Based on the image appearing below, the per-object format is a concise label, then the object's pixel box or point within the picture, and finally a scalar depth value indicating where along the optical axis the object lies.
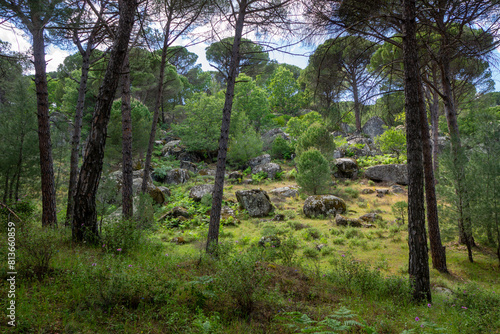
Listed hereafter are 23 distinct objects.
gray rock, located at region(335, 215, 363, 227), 11.00
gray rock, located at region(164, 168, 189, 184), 19.16
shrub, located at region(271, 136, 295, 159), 27.39
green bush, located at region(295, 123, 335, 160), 19.18
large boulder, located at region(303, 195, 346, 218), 12.72
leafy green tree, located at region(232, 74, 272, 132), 31.69
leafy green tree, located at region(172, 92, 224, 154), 25.36
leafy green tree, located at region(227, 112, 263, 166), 24.36
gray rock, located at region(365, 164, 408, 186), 17.95
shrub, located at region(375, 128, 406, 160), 20.03
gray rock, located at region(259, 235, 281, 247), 8.05
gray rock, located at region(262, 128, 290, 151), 28.64
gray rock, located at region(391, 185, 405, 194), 16.16
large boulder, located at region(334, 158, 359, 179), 19.92
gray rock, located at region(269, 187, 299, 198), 16.77
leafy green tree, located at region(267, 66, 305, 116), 38.97
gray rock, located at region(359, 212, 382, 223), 11.54
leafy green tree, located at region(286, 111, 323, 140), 26.81
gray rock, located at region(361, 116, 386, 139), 28.30
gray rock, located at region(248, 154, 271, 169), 24.42
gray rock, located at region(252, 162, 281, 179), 21.62
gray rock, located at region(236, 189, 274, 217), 13.14
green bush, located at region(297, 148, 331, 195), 15.47
